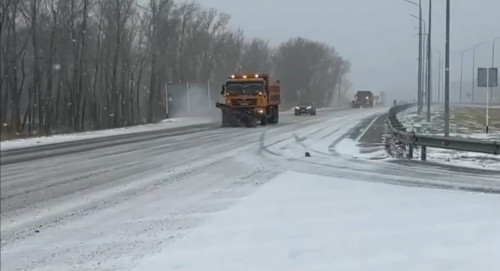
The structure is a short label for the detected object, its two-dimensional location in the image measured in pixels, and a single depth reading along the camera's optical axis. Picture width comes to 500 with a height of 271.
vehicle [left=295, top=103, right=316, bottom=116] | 70.06
